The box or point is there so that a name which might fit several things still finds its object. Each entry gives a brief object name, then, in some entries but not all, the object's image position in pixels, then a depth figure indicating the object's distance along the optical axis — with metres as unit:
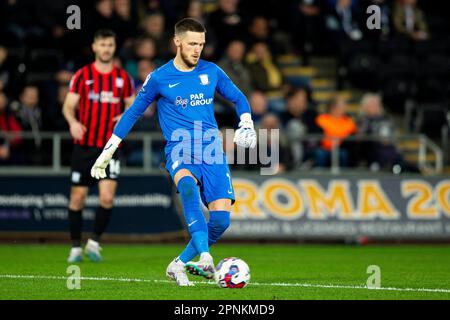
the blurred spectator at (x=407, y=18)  21.75
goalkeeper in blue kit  9.16
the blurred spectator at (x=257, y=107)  17.59
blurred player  12.63
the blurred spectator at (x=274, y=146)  16.61
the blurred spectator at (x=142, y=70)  17.09
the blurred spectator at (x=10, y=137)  16.25
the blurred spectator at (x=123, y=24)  18.06
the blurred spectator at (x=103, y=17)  17.80
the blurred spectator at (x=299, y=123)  17.22
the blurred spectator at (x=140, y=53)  17.36
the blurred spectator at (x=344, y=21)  21.09
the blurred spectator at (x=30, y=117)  16.39
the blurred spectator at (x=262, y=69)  18.94
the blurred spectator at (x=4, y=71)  17.17
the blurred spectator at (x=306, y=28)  20.64
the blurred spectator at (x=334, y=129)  17.30
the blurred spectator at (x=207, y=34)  18.12
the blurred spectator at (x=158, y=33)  18.19
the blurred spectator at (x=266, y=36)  19.61
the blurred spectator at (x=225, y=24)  19.36
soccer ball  8.71
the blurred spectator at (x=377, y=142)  17.36
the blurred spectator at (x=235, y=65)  18.22
